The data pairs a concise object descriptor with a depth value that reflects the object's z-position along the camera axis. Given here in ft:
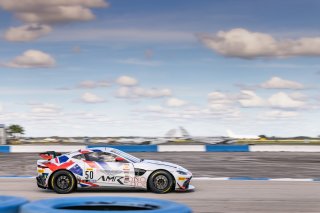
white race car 48.14
